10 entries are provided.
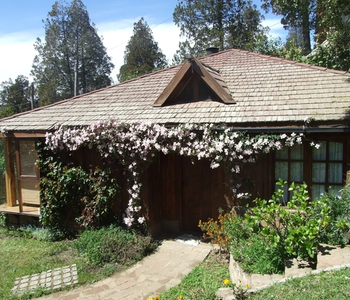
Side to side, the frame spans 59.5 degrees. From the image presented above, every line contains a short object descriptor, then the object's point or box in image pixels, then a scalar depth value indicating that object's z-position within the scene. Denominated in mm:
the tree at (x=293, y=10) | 8352
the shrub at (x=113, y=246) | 6250
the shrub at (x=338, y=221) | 4750
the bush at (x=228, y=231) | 5598
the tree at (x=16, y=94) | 38844
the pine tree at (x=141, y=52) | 38562
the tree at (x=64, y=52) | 37219
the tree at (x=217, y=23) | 28016
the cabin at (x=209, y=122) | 6207
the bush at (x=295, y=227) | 4367
